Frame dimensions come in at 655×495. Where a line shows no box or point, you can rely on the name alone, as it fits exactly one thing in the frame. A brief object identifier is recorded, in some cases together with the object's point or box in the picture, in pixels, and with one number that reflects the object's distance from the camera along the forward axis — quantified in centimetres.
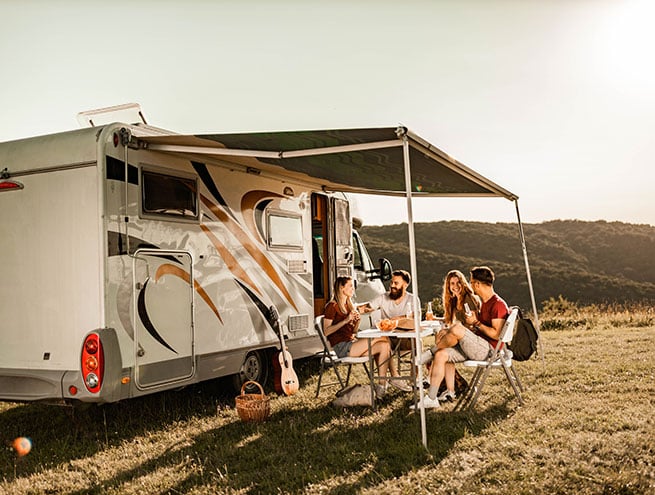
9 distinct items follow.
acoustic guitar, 656
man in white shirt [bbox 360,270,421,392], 634
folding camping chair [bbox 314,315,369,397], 610
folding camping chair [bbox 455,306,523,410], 548
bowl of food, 572
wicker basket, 543
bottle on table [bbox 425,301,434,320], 648
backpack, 607
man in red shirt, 557
